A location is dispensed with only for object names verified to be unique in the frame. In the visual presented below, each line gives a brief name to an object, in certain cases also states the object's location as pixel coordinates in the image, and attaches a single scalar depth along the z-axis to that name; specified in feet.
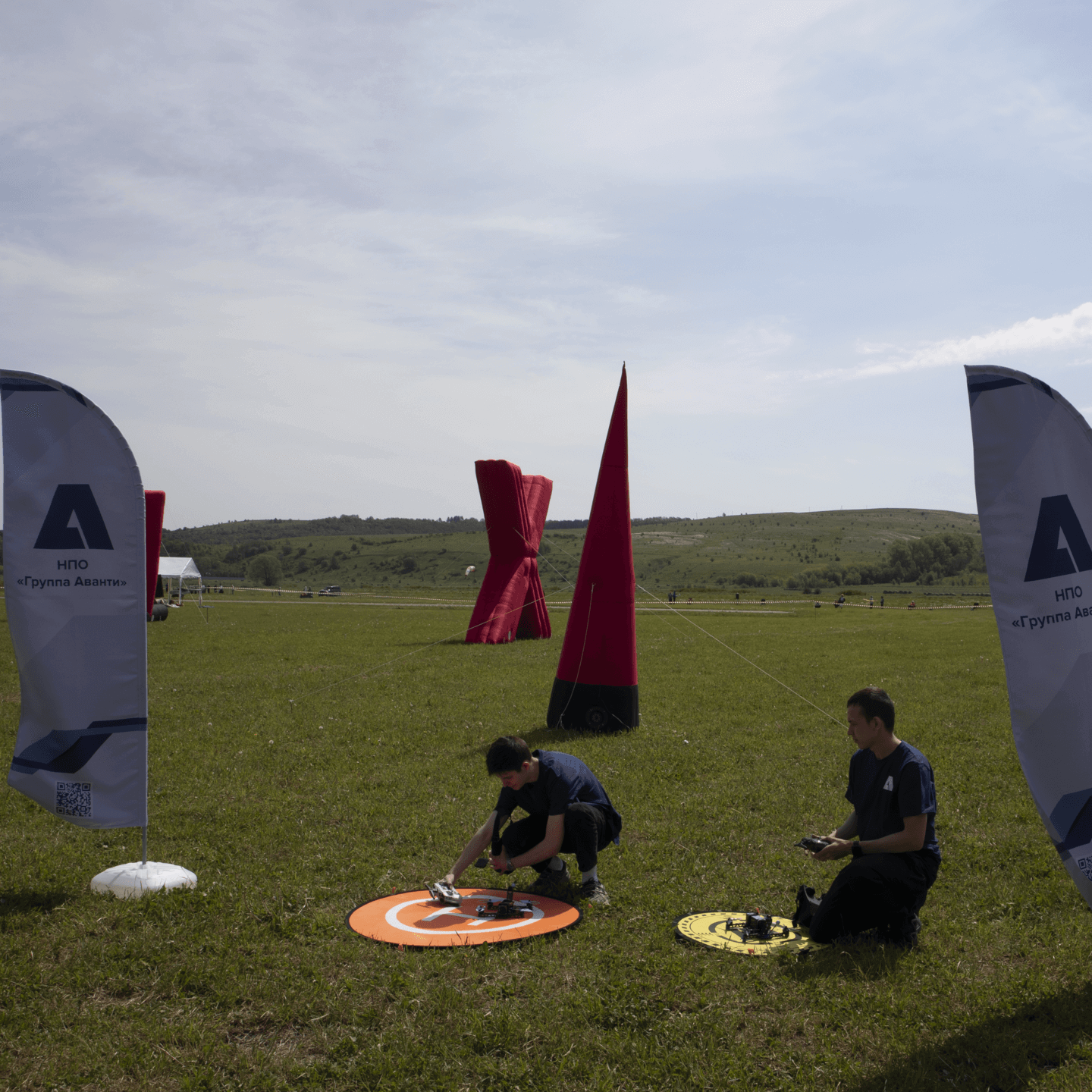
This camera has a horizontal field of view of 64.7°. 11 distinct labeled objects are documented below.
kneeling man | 15.69
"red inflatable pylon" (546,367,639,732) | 38.63
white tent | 133.90
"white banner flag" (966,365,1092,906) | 13.57
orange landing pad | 16.65
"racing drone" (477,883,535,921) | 17.80
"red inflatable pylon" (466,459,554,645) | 80.19
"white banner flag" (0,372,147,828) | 19.35
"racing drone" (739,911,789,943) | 16.67
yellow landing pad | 16.17
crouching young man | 18.24
